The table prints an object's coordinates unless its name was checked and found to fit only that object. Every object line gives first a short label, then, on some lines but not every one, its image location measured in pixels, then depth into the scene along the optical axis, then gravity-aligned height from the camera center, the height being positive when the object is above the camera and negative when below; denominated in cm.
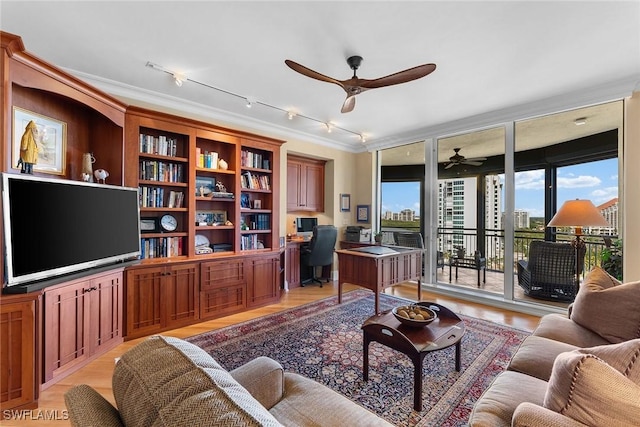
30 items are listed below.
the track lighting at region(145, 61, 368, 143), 278 +141
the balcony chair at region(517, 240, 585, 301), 382 -78
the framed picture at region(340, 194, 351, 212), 581 +22
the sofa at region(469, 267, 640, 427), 86 -64
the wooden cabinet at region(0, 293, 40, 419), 184 -92
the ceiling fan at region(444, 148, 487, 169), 506 +95
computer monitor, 542 -24
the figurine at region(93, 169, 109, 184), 283 +38
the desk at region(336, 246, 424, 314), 356 -71
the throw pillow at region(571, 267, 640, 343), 177 -62
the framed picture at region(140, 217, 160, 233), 329 -14
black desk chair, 471 -60
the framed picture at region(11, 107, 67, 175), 230 +64
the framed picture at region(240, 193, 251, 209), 428 +19
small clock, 341 -11
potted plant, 329 -53
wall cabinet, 527 +56
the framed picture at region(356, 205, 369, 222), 584 +1
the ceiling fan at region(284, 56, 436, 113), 222 +112
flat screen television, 193 -11
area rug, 195 -128
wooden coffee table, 187 -87
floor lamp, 273 -2
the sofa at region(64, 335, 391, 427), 57 -39
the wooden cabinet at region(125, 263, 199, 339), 294 -92
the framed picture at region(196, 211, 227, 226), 382 -7
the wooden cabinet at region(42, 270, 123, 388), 218 -93
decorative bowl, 213 -79
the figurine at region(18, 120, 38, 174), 219 +49
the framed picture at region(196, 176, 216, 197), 377 +37
